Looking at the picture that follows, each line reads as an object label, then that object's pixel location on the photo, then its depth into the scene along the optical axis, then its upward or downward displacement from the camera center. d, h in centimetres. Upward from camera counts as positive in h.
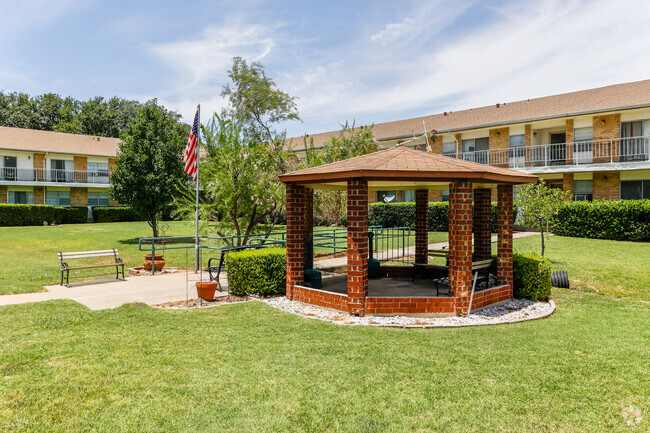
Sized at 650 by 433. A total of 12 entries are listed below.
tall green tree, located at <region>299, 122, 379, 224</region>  1923 +289
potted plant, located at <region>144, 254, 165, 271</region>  1330 -157
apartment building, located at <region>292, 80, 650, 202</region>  2230 +432
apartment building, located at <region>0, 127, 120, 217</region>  3462 +391
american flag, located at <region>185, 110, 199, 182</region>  1240 +184
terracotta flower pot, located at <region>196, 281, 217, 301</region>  897 -163
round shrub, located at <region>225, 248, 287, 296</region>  939 -135
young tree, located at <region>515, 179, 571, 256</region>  1320 +17
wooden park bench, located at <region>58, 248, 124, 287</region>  1059 -111
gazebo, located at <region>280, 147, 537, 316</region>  759 -21
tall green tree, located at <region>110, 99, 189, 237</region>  2161 +236
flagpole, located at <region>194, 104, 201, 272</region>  1242 +26
